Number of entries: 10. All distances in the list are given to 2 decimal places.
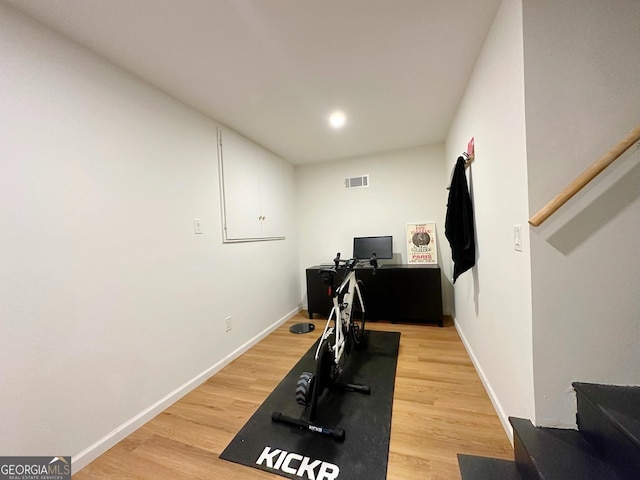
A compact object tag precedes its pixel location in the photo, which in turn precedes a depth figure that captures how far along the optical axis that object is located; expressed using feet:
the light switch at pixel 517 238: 3.92
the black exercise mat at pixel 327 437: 4.19
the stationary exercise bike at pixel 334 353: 5.15
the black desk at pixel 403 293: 10.30
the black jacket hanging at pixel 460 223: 6.49
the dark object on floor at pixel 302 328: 10.51
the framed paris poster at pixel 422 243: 11.30
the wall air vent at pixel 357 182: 12.34
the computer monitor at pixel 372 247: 11.64
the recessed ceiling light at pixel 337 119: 7.95
